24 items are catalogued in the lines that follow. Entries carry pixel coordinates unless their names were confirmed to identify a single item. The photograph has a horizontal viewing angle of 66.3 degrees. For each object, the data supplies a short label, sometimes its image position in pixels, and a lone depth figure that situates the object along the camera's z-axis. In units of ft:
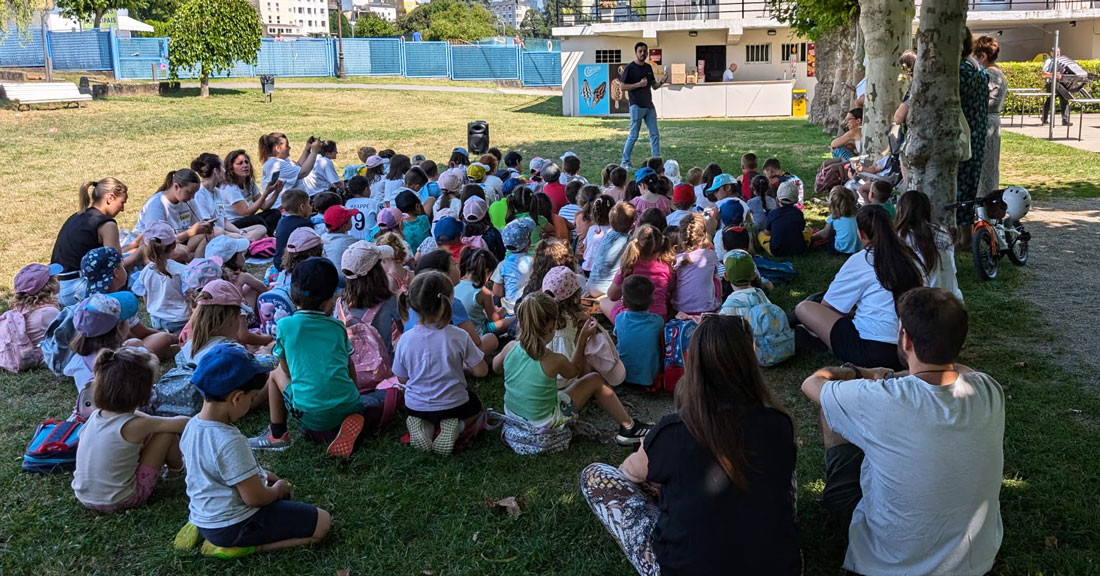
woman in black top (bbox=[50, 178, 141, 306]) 21.22
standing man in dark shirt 46.03
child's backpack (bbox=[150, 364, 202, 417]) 15.67
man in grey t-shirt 9.54
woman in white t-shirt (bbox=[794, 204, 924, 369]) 14.79
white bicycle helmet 23.70
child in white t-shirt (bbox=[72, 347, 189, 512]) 12.30
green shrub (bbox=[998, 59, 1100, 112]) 88.09
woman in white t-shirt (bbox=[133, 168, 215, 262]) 24.95
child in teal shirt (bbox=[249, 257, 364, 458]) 14.35
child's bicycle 23.40
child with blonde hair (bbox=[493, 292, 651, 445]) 14.03
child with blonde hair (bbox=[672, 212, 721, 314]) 19.39
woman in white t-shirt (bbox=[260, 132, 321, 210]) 31.89
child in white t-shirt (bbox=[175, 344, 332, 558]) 11.11
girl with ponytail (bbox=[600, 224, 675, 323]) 18.89
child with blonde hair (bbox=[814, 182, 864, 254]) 24.94
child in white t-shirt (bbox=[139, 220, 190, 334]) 20.30
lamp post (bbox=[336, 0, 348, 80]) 142.51
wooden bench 71.56
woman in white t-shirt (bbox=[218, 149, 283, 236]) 29.35
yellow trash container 90.89
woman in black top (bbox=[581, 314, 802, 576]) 8.96
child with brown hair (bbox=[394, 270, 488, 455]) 14.49
